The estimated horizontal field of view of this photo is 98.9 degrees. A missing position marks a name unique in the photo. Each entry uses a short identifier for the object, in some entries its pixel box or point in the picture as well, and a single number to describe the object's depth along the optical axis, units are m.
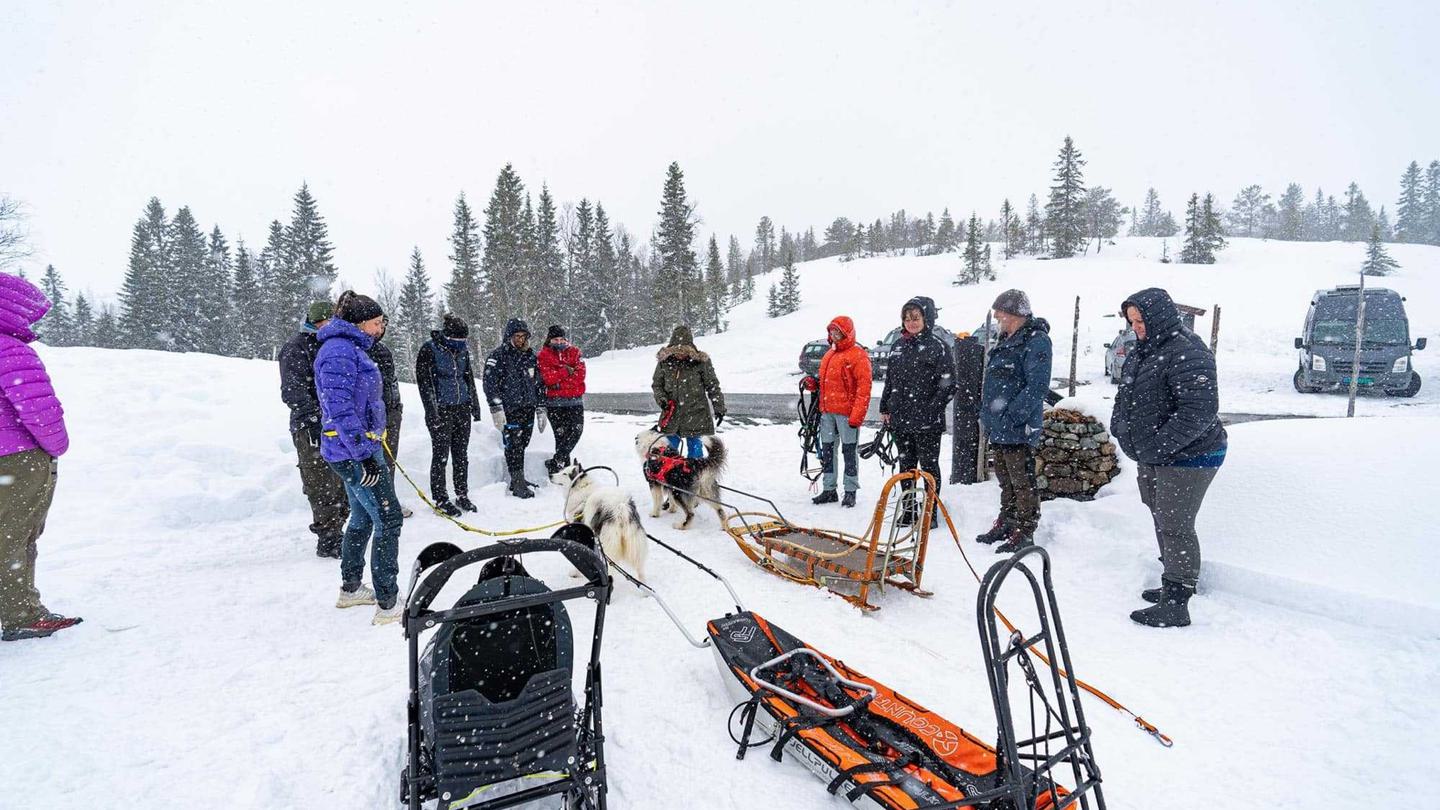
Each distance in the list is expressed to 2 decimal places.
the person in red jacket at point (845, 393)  6.67
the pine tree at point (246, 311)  41.00
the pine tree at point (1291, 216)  69.19
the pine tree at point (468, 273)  40.62
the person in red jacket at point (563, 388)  7.53
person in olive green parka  6.89
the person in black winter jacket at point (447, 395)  6.60
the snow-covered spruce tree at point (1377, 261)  39.41
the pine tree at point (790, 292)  53.00
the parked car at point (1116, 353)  16.69
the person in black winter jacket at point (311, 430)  5.24
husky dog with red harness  6.41
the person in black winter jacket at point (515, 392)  7.21
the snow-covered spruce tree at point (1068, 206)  53.25
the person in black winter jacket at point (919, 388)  6.12
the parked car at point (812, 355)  21.80
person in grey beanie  5.25
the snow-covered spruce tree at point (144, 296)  38.41
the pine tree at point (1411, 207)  69.81
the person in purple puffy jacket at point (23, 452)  3.43
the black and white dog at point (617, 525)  4.70
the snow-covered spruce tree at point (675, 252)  38.28
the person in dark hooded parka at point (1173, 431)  4.03
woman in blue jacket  3.95
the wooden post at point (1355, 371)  11.31
